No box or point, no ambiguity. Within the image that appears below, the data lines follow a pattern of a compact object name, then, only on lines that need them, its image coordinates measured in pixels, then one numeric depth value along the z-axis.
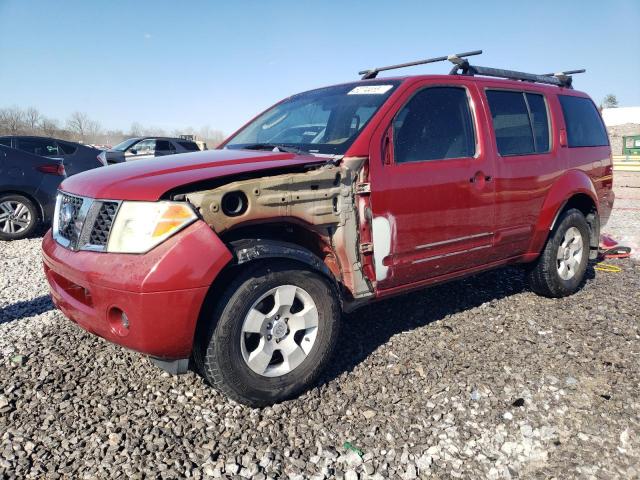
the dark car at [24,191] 6.87
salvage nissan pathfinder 2.33
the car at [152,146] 15.60
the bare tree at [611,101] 109.19
